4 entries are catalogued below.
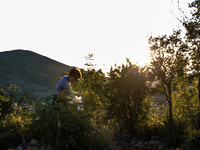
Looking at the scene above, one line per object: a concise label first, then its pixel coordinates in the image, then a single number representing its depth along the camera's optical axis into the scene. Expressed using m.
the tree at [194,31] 7.64
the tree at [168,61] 6.32
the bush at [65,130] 4.36
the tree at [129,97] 7.07
